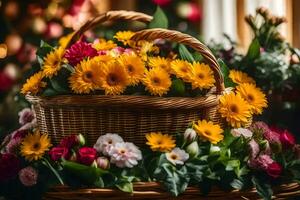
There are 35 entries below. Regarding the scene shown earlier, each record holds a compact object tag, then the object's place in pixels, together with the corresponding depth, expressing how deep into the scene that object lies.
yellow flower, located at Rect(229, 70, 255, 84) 1.84
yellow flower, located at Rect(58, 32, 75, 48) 2.00
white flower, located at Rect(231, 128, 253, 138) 1.73
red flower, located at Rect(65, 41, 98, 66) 1.73
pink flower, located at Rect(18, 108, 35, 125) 1.96
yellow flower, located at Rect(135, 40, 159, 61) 1.83
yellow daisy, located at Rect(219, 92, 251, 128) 1.73
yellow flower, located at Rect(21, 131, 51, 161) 1.66
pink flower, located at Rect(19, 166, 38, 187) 1.62
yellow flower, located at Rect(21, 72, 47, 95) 1.73
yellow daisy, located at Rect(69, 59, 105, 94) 1.66
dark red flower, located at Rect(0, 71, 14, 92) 3.06
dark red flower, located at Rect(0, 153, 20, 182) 1.66
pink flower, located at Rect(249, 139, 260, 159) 1.68
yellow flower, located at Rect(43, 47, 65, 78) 1.71
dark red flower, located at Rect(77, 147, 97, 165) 1.61
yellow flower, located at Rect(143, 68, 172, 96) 1.67
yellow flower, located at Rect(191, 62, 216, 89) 1.70
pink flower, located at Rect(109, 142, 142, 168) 1.61
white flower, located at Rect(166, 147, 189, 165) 1.61
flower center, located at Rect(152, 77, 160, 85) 1.68
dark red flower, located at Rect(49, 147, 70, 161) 1.63
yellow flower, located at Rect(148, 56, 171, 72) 1.73
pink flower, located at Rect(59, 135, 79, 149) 1.66
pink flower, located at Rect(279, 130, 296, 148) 1.77
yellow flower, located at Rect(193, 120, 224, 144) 1.67
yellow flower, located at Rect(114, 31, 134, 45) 1.91
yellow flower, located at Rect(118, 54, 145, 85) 1.68
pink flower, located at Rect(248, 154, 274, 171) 1.66
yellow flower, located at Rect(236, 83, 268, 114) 1.77
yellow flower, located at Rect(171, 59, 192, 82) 1.71
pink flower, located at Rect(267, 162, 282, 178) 1.65
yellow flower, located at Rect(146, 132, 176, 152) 1.64
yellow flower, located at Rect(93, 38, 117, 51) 1.83
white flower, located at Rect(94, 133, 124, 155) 1.64
